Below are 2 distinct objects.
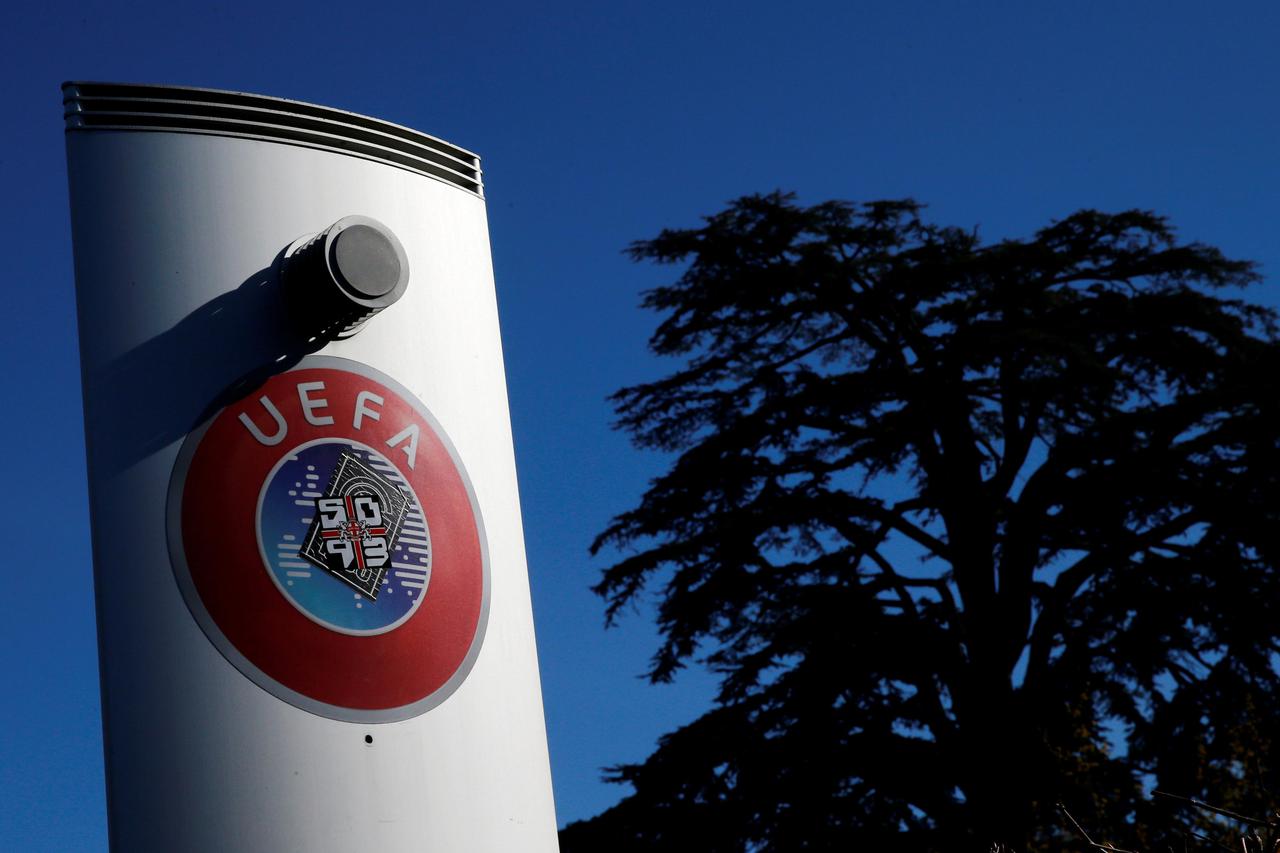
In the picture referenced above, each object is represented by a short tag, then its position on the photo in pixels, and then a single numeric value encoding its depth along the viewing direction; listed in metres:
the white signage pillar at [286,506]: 3.78
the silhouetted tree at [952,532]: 13.64
